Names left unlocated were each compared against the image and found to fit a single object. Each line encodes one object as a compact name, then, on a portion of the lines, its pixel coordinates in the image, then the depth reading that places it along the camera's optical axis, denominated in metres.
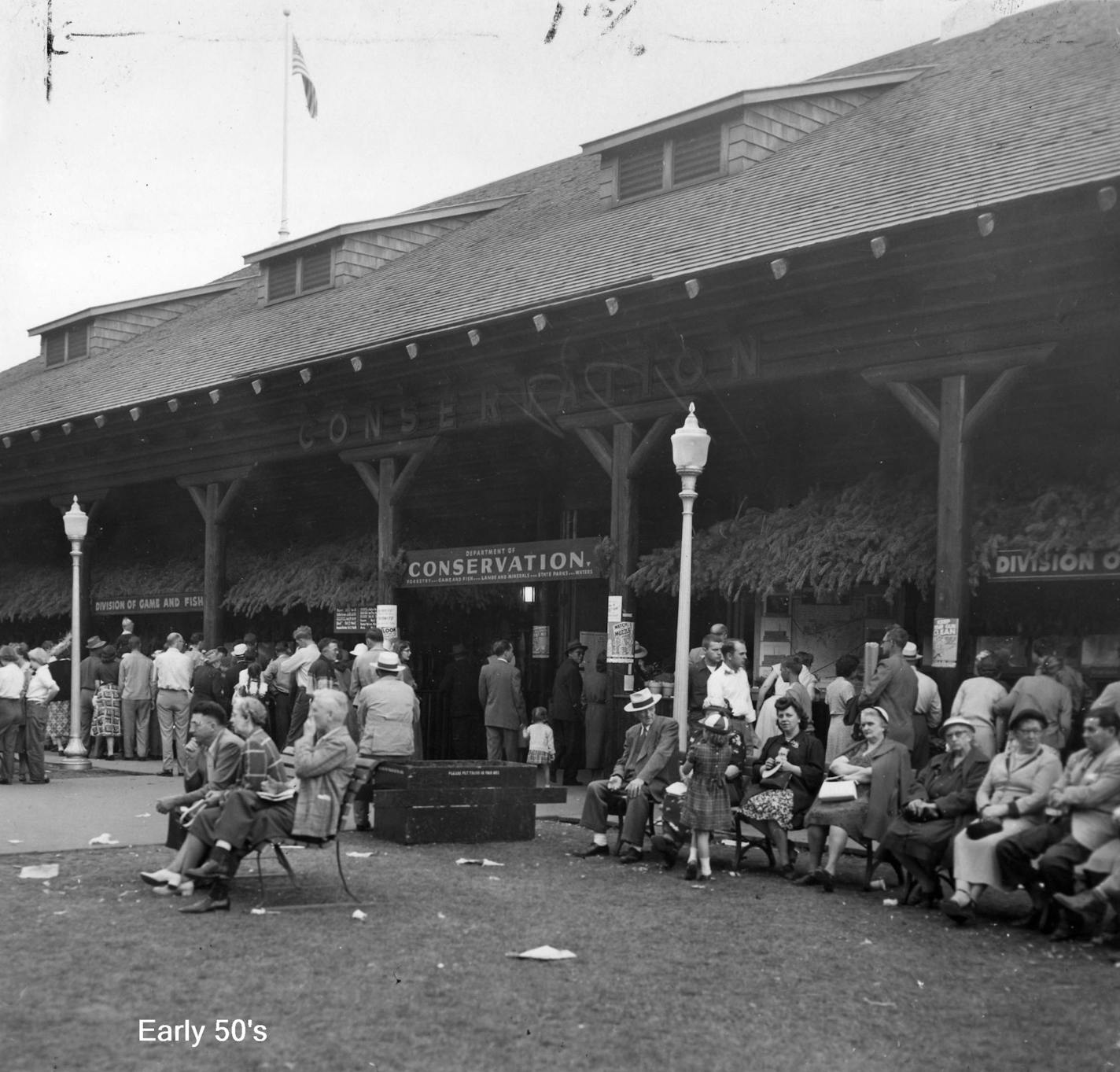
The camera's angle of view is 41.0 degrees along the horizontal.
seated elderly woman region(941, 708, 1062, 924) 8.94
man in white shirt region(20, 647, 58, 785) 16.27
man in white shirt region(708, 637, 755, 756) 12.41
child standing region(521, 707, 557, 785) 16.22
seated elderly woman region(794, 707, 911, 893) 10.05
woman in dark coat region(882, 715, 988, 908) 9.47
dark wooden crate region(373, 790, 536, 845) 11.81
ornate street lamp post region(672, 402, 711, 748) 12.31
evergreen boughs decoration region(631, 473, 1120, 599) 12.39
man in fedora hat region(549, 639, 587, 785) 16.97
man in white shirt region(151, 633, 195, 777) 18.36
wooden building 12.81
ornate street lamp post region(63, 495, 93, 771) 19.33
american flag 26.98
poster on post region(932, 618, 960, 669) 12.41
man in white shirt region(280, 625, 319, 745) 15.02
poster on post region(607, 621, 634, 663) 15.34
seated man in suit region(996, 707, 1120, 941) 8.53
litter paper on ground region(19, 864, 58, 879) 9.83
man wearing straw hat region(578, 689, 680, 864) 11.25
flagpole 33.41
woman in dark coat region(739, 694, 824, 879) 10.82
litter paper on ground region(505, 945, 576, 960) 7.61
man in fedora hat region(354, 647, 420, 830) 12.32
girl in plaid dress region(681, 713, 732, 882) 10.50
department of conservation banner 16.30
